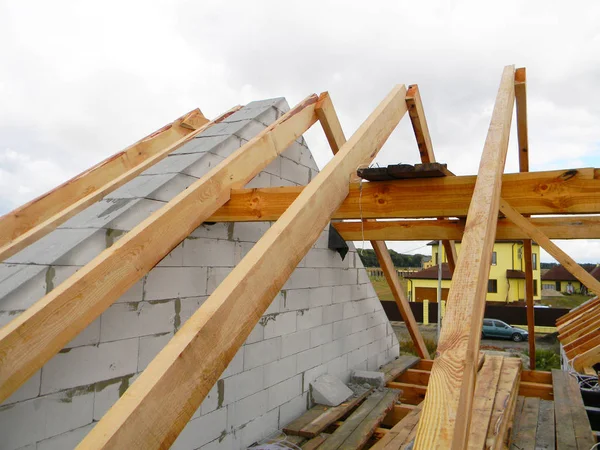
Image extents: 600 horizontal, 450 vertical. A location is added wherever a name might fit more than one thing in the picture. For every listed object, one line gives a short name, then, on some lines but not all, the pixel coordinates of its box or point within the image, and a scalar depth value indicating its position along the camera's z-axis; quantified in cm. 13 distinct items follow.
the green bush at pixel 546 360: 1256
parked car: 1864
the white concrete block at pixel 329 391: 459
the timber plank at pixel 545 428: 393
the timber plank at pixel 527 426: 392
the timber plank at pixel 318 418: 394
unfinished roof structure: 152
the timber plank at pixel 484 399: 320
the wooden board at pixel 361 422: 375
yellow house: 2648
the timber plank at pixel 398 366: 589
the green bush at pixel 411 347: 1156
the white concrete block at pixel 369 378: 529
